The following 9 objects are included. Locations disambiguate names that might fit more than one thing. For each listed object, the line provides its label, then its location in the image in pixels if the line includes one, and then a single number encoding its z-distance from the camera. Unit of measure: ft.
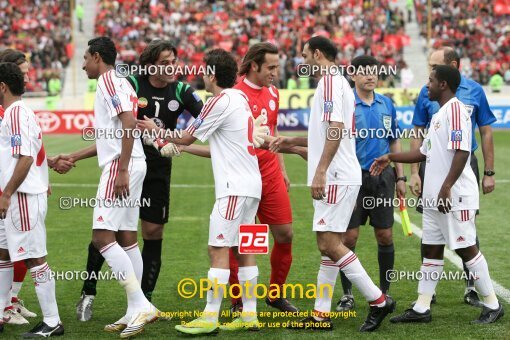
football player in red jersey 51.70
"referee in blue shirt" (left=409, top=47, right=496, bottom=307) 53.83
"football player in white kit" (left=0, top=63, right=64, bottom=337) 46.11
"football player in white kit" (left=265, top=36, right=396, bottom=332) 47.14
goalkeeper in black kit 52.95
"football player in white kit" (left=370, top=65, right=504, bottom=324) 48.06
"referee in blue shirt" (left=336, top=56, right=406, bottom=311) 54.49
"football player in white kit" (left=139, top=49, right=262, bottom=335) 47.01
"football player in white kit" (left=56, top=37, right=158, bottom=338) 46.85
